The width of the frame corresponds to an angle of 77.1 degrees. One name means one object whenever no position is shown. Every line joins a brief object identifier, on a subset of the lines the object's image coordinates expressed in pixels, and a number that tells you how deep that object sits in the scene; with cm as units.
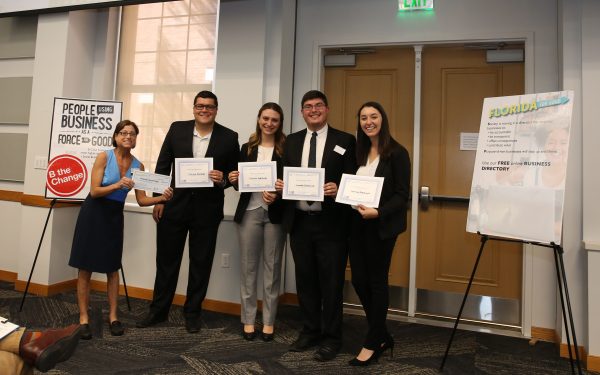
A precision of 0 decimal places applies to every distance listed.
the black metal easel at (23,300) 291
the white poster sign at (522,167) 193
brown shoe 140
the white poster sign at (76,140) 296
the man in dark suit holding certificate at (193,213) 262
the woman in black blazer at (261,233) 249
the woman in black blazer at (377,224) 209
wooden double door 308
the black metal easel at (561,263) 185
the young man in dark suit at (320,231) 228
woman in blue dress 243
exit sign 311
